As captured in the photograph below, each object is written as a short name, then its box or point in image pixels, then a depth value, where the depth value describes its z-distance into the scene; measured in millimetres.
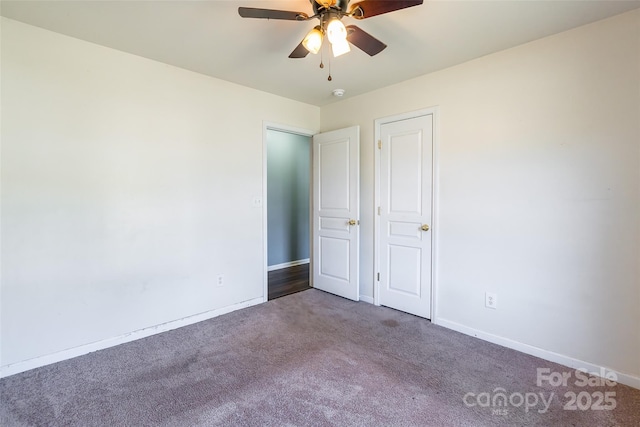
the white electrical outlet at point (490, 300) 2541
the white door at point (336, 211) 3525
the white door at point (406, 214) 2967
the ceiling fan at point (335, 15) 1571
